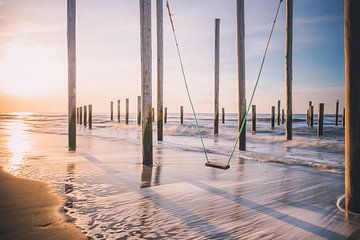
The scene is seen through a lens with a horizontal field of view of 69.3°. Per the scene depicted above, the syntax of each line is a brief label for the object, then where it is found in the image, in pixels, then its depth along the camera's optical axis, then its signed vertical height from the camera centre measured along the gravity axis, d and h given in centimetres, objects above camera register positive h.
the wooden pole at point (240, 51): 831 +205
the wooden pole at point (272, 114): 2422 +6
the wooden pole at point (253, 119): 1851 -28
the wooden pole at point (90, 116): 2382 -18
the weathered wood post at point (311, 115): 2217 +2
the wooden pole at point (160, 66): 1142 +223
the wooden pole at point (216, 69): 1478 +270
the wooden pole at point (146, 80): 584 +80
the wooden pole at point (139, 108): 2269 +56
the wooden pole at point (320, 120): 1439 -27
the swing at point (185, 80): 504 +85
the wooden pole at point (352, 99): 281 +18
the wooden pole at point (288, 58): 1134 +255
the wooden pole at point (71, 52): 790 +192
